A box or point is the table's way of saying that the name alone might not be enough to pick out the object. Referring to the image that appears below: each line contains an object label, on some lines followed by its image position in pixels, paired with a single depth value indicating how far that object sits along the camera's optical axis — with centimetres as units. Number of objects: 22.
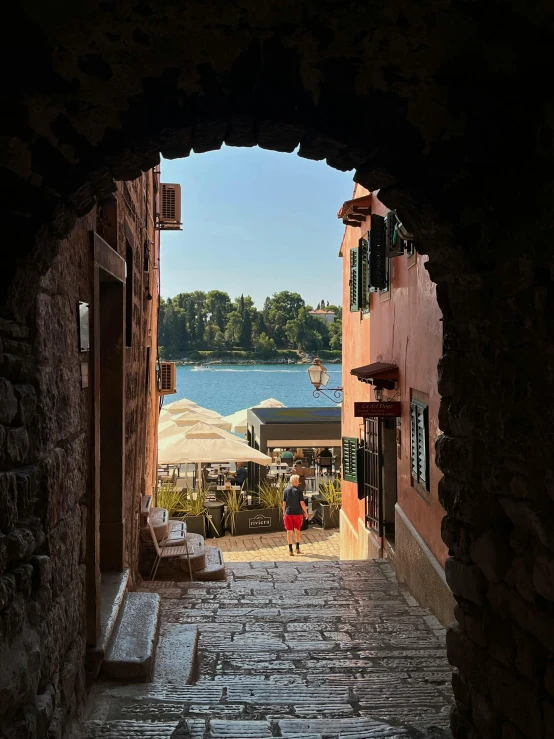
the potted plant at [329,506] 1496
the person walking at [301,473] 1597
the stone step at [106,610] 398
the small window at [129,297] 635
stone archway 234
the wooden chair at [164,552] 749
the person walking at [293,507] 1123
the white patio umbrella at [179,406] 2195
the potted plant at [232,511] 1344
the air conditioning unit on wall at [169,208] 1253
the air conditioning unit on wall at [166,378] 1247
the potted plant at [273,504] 1394
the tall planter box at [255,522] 1356
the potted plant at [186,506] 1203
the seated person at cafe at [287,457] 1948
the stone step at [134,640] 412
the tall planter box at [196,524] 1240
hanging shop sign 844
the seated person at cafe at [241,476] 1753
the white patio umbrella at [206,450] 1470
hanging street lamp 1312
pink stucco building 680
